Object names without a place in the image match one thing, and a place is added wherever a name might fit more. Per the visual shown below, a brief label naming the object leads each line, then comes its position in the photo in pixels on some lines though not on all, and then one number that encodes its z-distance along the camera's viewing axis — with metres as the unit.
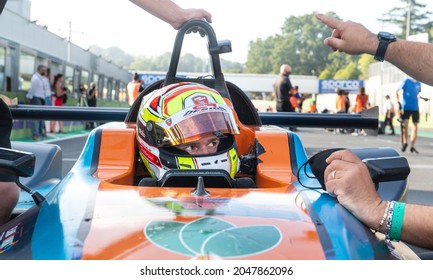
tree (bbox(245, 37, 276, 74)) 121.04
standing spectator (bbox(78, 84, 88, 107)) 21.03
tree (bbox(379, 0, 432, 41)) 74.38
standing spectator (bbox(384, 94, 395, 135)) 23.58
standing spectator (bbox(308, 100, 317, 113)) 34.45
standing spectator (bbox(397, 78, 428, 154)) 12.53
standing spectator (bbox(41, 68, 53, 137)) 14.54
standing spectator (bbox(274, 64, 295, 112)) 14.35
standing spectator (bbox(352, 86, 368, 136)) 19.94
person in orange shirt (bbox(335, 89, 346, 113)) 21.45
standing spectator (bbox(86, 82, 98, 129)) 21.70
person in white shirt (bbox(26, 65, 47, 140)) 14.16
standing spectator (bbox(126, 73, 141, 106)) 15.20
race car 1.65
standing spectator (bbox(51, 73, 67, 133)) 16.91
